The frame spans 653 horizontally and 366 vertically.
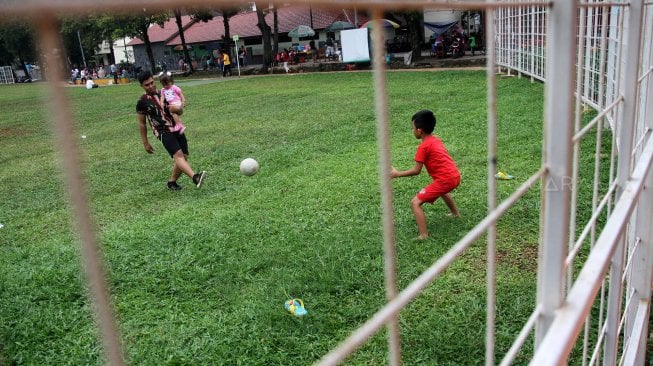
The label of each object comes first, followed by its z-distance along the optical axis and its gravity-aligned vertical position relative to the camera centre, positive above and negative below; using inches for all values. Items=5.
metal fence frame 14.1 -11.1
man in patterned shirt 225.6 -33.5
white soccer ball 235.8 -49.7
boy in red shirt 150.5 -38.0
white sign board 800.9 -14.7
